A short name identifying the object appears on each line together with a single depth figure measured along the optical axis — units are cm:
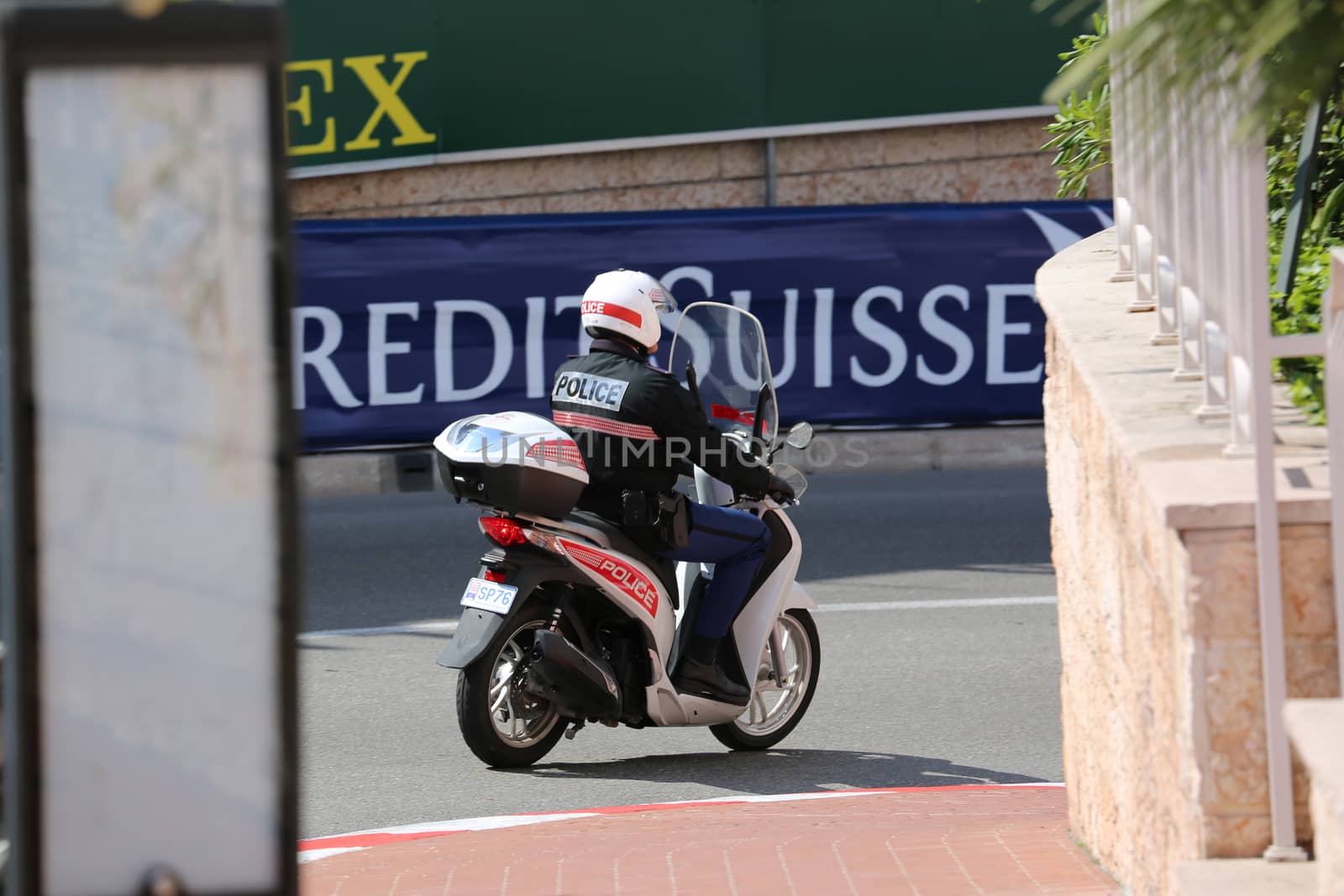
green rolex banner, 3444
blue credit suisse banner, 2698
